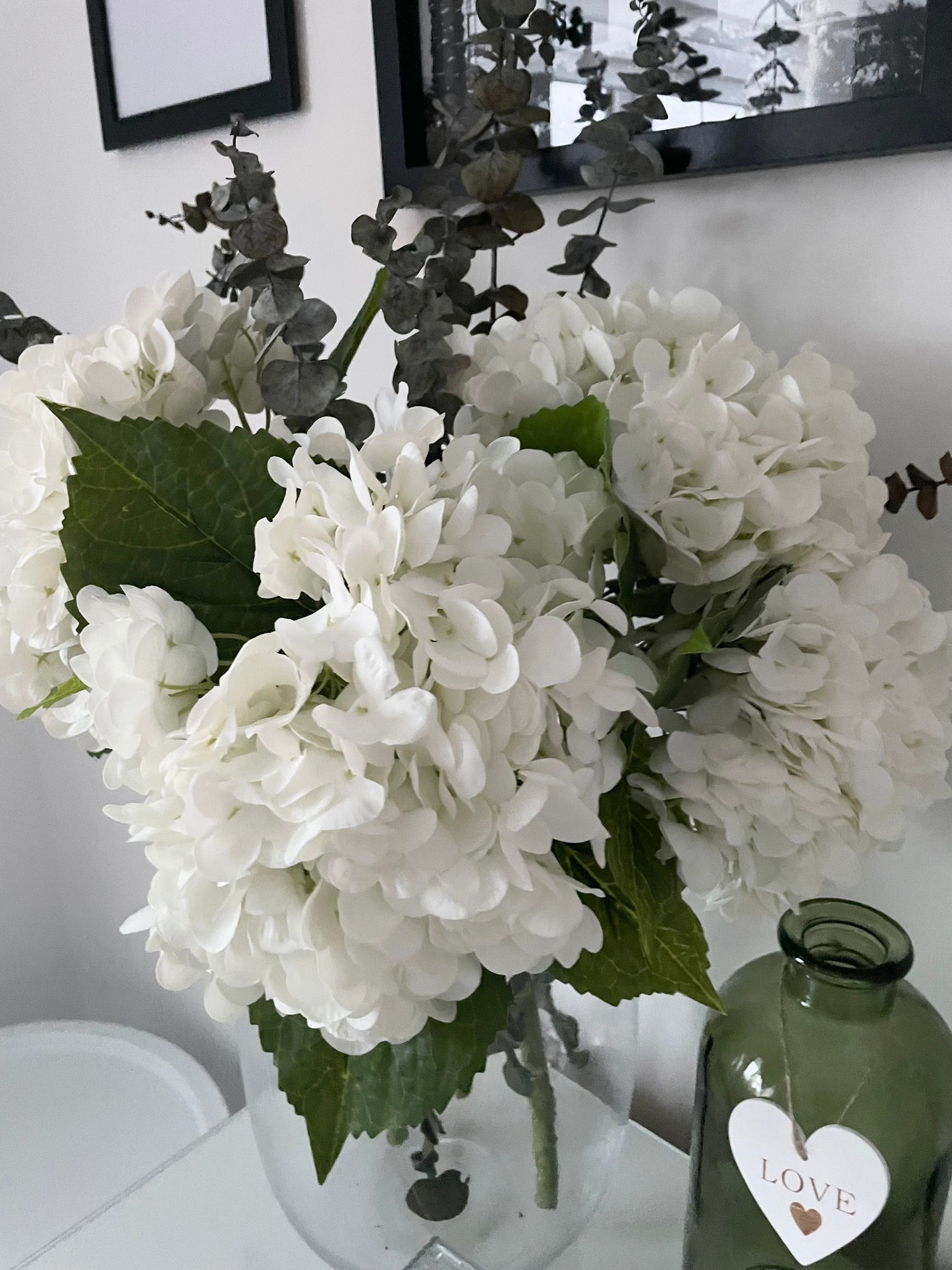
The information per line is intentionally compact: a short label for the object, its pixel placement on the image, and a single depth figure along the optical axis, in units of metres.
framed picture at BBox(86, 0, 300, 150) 0.75
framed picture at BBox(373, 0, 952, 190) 0.49
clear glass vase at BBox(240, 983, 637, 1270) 0.56
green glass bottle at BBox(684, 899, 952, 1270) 0.48
